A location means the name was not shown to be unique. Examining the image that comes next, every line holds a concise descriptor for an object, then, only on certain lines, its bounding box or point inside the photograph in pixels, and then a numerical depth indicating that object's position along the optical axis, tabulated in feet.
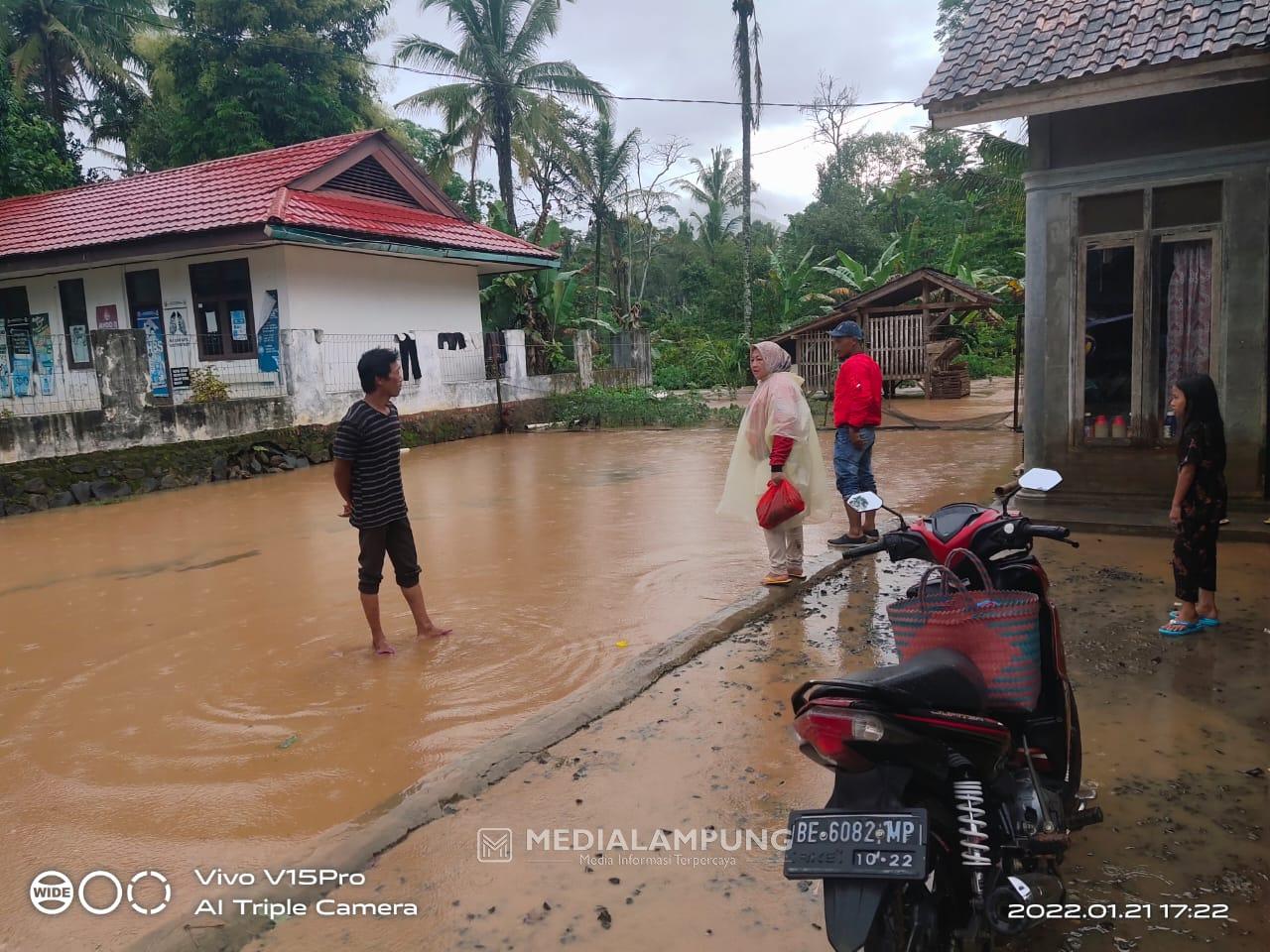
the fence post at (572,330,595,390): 75.56
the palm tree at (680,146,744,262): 123.75
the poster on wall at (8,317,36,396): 64.13
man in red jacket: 24.13
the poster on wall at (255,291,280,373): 56.13
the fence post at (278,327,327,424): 52.08
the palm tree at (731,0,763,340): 82.94
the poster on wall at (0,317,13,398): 60.95
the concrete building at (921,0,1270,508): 24.03
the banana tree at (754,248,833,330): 93.40
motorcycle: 7.25
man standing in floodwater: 17.49
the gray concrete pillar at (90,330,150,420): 41.96
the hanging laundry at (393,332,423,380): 61.82
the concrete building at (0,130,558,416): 55.11
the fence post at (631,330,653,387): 86.14
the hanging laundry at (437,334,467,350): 66.54
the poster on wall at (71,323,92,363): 63.10
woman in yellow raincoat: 20.20
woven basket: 8.86
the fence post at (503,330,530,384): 70.03
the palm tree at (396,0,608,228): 88.12
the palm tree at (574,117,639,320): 104.01
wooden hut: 71.82
